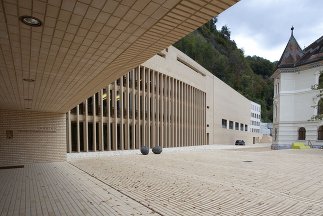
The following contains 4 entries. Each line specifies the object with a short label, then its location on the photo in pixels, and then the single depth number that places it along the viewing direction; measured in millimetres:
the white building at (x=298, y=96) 30641
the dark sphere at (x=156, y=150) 22469
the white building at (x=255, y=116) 88062
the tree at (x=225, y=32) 101438
